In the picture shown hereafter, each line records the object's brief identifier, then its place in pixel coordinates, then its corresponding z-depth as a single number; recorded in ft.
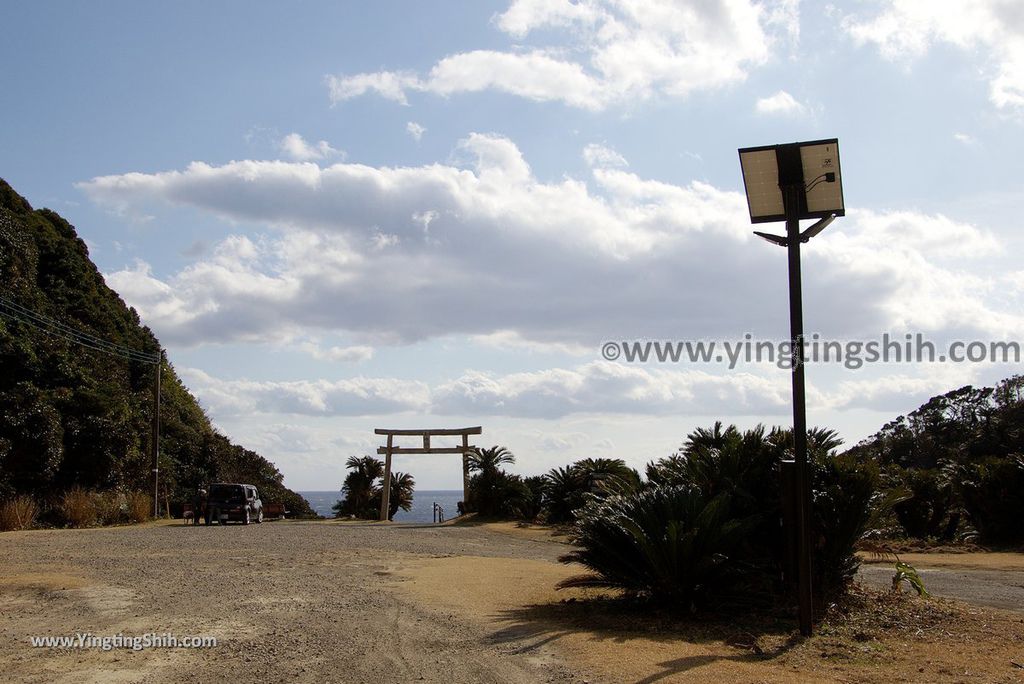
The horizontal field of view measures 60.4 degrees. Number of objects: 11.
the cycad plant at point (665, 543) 31.58
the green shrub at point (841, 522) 34.55
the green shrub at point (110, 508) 101.65
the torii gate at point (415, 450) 120.37
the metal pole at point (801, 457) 28.53
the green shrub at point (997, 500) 69.82
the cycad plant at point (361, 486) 152.05
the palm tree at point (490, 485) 108.47
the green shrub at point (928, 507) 73.87
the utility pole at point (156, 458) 122.42
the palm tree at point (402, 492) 151.53
